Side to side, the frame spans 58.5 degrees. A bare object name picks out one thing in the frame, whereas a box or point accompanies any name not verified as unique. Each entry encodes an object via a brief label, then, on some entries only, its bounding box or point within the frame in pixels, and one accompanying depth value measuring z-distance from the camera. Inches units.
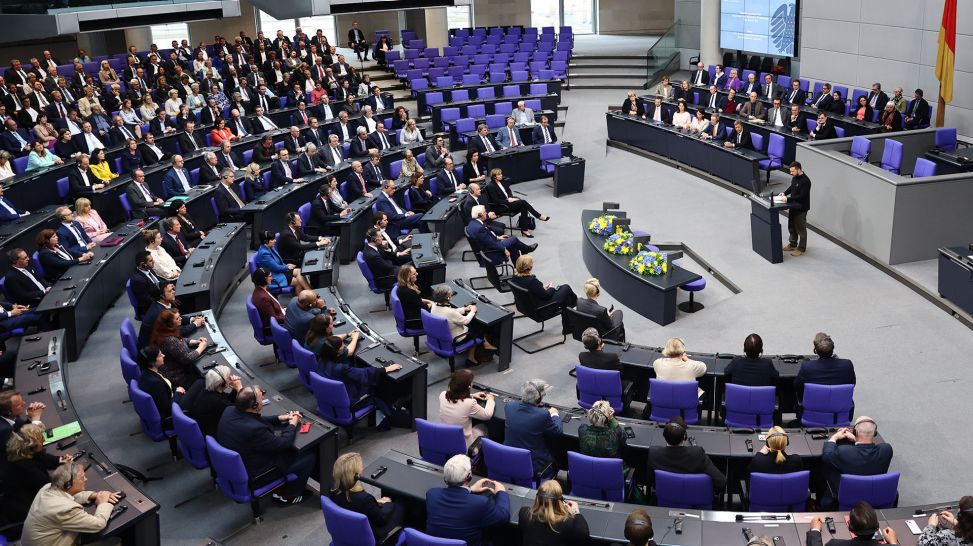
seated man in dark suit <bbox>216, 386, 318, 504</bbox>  275.3
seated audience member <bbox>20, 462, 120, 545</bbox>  233.3
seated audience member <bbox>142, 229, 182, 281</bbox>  440.1
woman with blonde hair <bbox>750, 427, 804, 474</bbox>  260.1
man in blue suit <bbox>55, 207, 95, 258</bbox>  465.7
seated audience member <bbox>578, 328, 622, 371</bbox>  336.5
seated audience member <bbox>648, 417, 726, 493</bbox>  259.9
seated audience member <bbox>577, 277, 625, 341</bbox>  393.1
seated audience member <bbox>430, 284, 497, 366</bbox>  385.4
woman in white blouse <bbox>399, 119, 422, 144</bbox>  710.4
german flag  621.9
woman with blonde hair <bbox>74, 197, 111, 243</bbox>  491.5
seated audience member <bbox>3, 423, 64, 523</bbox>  257.4
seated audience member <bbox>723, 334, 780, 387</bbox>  321.8
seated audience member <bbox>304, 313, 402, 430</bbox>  325.6
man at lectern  507.8
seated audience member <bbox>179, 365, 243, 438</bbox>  295.3
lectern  502.9
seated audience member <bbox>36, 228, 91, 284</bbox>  434.9
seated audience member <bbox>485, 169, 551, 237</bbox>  586.9
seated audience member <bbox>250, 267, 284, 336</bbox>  394.0
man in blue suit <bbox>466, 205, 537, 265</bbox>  496.4
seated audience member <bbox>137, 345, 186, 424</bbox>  313.0
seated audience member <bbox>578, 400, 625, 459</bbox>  272.1
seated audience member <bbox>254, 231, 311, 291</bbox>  453.4
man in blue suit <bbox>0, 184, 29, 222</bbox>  510.6
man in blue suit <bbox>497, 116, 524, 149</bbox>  725.9
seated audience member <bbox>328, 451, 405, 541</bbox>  239.8
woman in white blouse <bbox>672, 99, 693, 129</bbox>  734.5
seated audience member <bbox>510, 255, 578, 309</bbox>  418.9
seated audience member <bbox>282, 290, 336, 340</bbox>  367.9
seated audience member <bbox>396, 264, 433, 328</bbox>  400.8
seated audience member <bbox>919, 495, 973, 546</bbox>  210.8
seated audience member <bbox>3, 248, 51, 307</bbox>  409.4
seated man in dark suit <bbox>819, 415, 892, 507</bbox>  261.6
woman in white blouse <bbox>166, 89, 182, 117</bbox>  759.0
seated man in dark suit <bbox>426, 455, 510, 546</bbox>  236.7
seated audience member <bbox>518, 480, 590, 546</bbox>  224.4
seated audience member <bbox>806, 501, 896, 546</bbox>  213.3
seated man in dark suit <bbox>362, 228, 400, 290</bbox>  456.8
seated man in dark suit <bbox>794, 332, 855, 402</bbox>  317.4
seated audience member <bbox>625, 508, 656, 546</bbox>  208.7
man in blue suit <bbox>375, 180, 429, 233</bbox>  556.7
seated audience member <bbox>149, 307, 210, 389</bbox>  332.2
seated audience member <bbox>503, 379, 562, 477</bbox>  284.2
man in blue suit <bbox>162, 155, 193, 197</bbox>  565.9
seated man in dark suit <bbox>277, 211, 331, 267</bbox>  487.5
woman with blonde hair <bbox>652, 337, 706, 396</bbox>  326.3
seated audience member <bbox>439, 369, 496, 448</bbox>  296.4
